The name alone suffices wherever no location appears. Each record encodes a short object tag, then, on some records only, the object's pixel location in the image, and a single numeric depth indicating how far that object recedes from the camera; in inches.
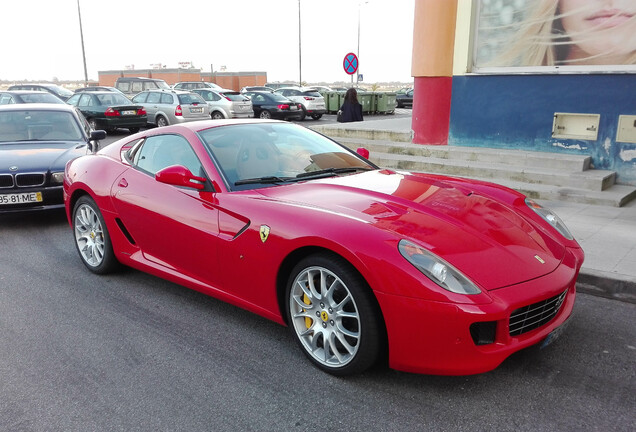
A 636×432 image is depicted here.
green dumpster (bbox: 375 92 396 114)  1103.0
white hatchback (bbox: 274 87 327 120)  947.3
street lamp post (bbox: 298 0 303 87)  1714.0
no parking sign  600.2
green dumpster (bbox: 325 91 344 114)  1146.0
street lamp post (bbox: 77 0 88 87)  1382.9
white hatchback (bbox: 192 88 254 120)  826.2
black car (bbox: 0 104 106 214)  245.1
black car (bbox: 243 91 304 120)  912.9
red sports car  105.1
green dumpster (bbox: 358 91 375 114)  1108.5
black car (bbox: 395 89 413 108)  1400.1
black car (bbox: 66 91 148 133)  718.5
